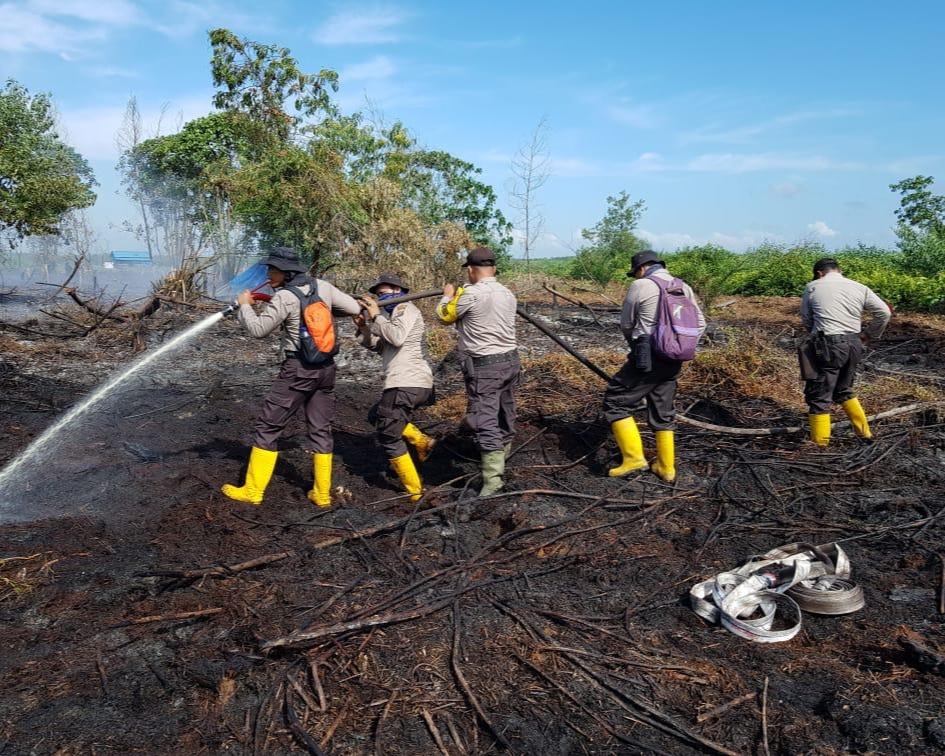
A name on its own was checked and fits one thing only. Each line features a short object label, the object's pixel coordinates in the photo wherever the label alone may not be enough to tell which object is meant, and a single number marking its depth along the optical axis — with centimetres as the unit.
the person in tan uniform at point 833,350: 660
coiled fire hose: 355
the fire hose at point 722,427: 579
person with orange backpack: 519
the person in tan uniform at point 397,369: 555
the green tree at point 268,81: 1952
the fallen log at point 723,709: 291
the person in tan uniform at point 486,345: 547
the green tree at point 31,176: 1698
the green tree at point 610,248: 2053
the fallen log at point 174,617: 360
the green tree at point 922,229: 1788
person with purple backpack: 557
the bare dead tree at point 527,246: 1962
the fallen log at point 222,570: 399
